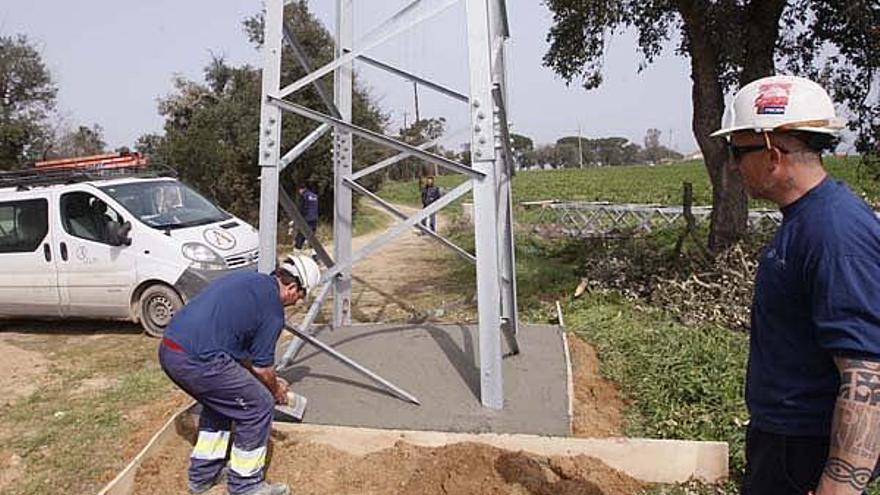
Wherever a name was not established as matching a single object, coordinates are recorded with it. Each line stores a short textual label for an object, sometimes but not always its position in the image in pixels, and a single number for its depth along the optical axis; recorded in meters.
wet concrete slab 4.63
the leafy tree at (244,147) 18.73
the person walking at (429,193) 16.36
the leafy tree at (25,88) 25.42
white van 8.05
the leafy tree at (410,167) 16.20
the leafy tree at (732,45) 8.67
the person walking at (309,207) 14.94
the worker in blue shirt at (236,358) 3.83
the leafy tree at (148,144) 23.15
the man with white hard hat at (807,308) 1.73
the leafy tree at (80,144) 30.91
